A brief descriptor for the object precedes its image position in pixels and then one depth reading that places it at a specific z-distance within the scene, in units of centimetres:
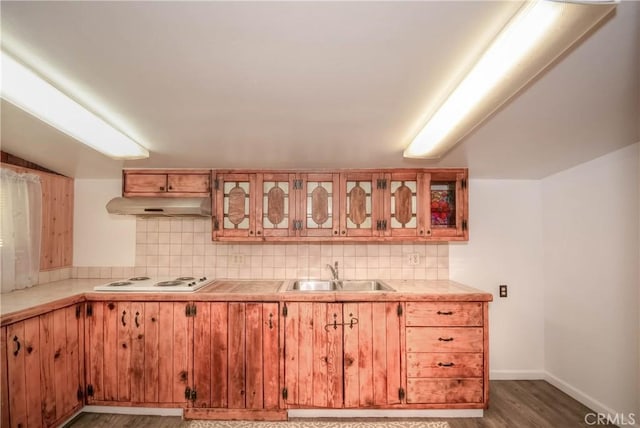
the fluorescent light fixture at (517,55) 85
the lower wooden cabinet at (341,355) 233
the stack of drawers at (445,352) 232
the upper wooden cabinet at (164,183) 280
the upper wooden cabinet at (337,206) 277
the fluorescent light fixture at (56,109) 126
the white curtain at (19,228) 231
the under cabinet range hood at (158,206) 261
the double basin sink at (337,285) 295
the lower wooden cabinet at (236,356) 232
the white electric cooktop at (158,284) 244
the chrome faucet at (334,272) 298
